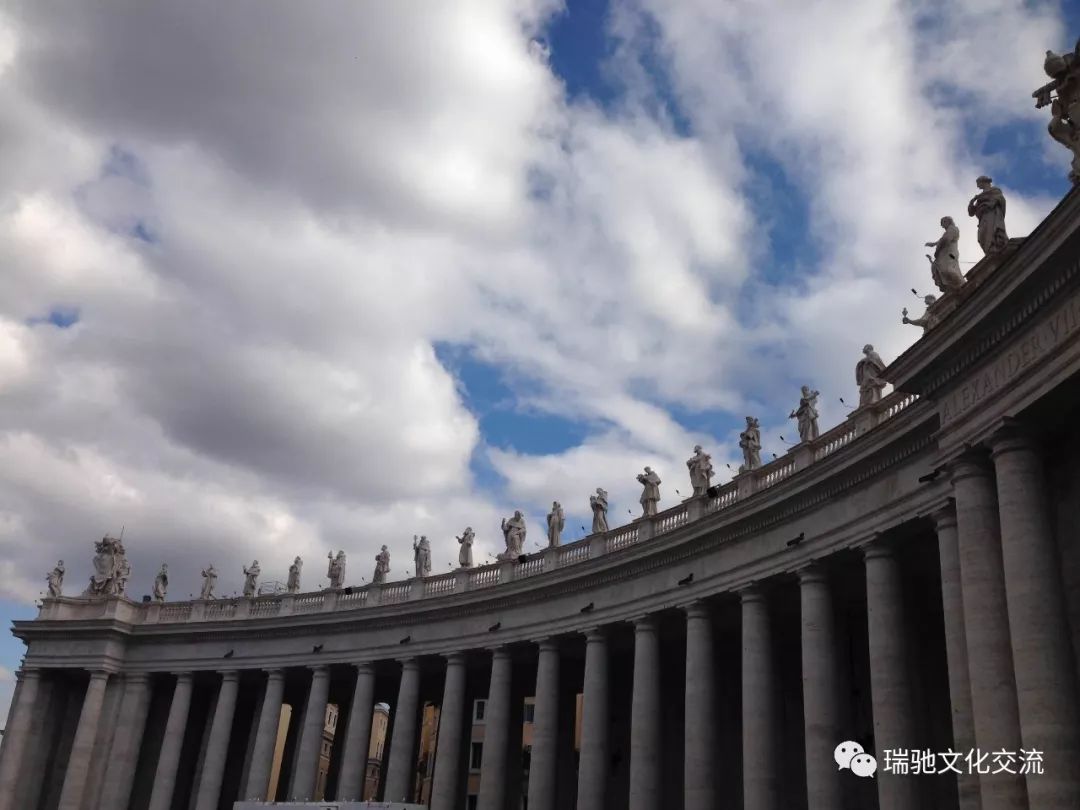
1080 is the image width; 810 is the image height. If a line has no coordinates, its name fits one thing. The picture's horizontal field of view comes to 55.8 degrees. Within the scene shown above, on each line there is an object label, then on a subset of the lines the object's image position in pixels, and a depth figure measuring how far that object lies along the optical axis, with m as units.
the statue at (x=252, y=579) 81.56
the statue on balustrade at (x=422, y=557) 72.50
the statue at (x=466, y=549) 69.81
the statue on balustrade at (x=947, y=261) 31.72
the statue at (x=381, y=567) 75.19
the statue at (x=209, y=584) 83.75
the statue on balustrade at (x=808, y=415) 44.47
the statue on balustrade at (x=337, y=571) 77.31
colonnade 25.84
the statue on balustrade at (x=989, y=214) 29.70
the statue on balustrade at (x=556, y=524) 62.88
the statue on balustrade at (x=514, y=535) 66.44
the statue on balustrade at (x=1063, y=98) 26.77
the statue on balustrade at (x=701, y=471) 52.19
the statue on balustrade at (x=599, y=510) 59.90
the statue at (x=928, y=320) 32.66
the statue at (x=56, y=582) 84.25
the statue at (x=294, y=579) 79.69
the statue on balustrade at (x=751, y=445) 48.75
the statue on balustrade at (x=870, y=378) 40.66
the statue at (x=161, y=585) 85.81
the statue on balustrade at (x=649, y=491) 56.41
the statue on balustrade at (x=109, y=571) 84.31
